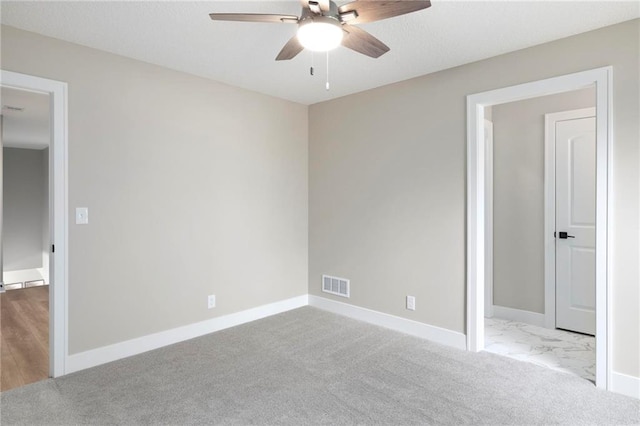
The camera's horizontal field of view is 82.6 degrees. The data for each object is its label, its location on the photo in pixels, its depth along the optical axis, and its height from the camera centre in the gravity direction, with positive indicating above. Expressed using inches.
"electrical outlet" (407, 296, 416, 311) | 140.6 -35.8
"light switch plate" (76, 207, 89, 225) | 109.8 -1.2
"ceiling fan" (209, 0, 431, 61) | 69.0 +38.9
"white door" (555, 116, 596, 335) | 137.8 -5.3
